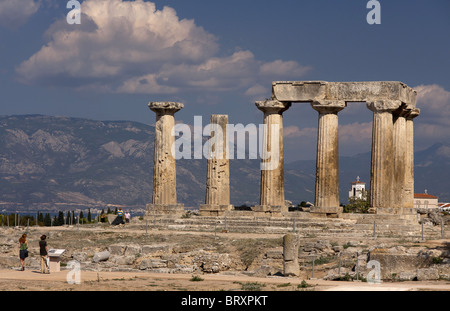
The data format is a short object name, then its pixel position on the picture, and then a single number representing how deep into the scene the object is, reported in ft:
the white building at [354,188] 629.88
